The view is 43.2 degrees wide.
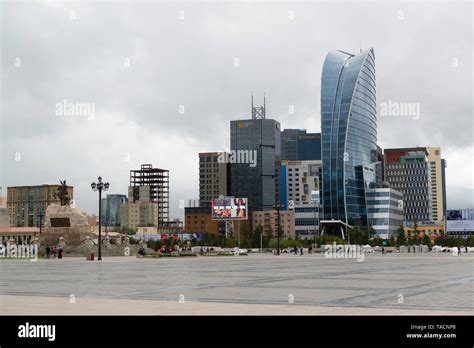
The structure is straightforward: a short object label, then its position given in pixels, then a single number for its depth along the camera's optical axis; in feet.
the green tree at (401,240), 434.55
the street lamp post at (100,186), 188.65
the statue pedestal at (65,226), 244.22
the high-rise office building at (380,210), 614.34
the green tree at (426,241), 415.40
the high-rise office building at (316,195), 627.13
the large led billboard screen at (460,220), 571.48
